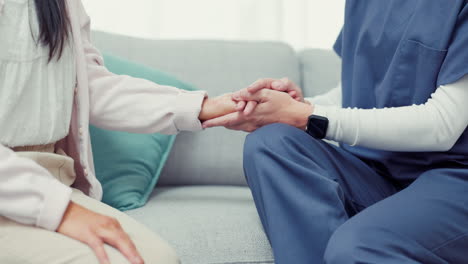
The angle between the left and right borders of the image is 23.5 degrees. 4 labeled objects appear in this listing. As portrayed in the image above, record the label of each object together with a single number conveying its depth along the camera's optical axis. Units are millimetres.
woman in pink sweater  2030
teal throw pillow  2577
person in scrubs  2127
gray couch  2332
